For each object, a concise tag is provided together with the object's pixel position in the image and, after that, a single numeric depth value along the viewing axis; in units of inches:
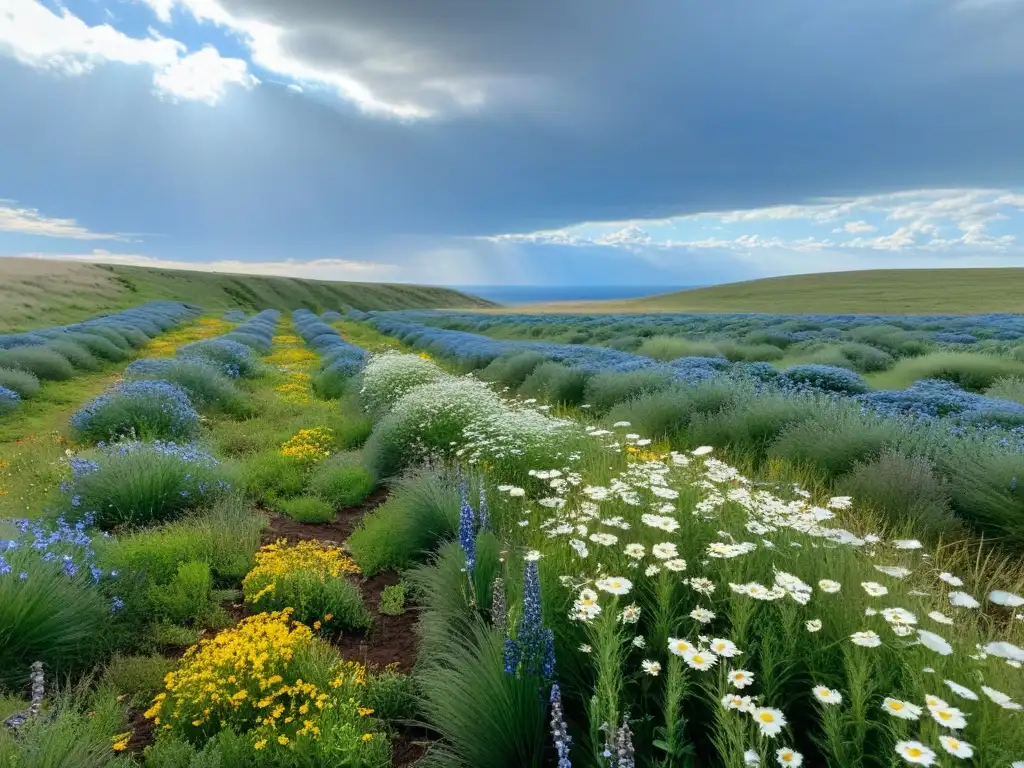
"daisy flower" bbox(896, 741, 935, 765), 73.1
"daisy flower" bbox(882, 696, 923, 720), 79.0
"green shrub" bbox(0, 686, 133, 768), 99.1
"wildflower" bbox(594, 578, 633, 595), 110.5
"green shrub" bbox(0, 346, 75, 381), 634.8
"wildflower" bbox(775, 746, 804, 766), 78.4
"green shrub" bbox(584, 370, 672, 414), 426.0
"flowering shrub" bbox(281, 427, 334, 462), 361.4
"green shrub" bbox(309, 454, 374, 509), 300.0
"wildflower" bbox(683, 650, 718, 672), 92.0
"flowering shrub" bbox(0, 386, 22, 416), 481.4
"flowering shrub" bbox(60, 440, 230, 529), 240.2
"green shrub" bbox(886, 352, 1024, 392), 522.6
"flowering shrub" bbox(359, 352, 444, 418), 447.8
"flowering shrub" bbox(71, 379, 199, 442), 366.9
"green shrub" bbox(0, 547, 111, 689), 145.0
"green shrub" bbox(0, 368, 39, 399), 547.8
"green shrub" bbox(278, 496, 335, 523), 276.3
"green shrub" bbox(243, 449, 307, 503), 305.4
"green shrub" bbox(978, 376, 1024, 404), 403.2
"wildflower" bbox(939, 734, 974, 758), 74.2
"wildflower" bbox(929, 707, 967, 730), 77.4
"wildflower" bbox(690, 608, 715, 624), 108.3
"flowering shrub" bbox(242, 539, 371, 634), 183.0
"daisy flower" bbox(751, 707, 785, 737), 80.4
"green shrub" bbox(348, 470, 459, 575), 218.7
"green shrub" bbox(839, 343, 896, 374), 664.4
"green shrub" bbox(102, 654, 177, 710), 145.3
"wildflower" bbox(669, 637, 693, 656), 92.4
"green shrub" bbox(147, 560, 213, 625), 182.4
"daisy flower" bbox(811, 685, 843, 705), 84.2
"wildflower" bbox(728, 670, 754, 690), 85.6
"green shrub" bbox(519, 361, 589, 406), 483.2
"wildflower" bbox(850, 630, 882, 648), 95.7
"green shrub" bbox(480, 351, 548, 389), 593.6
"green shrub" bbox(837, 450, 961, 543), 204.2
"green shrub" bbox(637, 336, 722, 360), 731.4
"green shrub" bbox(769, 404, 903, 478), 256.2
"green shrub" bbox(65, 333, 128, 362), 822.5
